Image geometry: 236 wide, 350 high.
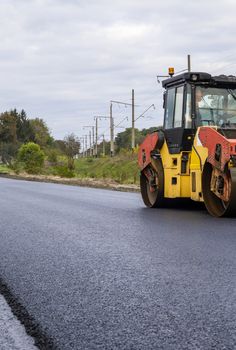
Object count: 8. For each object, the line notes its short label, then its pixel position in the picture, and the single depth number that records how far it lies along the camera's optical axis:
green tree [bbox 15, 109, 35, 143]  101.25
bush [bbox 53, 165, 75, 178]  38.22
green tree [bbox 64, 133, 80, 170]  123.66
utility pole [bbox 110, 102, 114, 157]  69.62
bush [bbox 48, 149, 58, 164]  60.41
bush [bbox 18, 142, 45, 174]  48.83
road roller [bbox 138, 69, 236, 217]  9.77
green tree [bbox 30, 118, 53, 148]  118.12
